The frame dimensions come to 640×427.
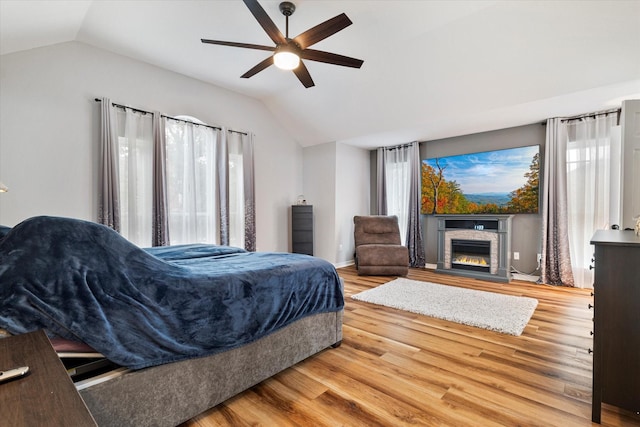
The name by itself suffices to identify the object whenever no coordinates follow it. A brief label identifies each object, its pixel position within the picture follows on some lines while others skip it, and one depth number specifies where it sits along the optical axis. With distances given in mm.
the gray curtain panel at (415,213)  5504
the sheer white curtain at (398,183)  5711
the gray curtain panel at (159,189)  3740
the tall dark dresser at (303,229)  5391
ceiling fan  2168
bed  1102
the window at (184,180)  3605
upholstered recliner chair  4766
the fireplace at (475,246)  4512
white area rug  2752
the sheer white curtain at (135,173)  3564
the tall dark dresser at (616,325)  1387
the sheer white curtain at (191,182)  4016
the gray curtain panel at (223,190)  4422
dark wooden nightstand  581
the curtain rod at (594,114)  3755
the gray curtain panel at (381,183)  5906
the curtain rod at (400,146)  5632
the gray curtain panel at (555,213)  4078
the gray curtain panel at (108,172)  3354
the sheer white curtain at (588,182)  3781
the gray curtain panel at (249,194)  4754
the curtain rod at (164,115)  3529
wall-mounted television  4461
